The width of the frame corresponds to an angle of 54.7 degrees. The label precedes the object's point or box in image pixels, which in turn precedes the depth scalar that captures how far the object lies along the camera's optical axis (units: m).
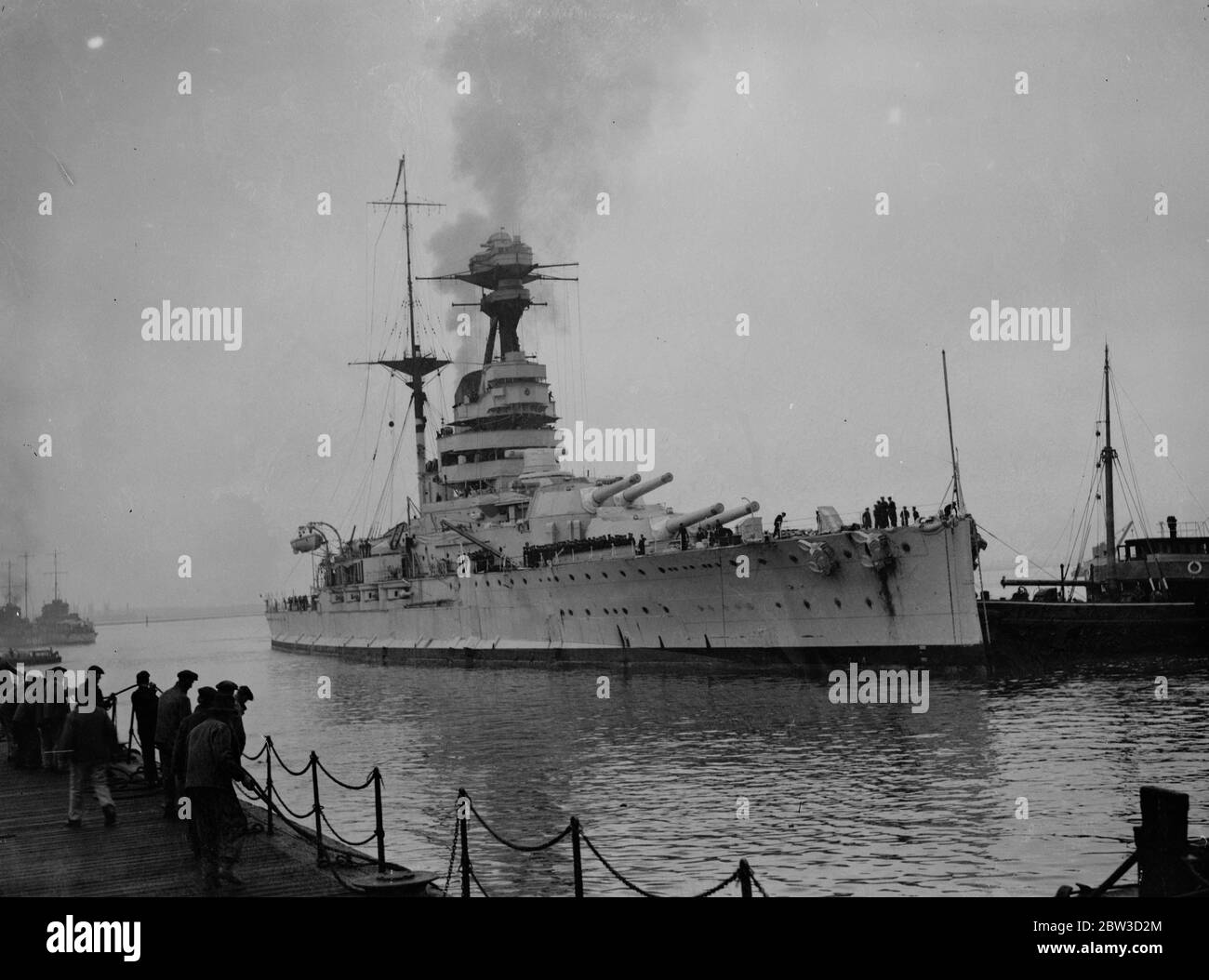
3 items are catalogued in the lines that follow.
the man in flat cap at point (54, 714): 14.26
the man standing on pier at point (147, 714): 13.69
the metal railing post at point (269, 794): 10.81
